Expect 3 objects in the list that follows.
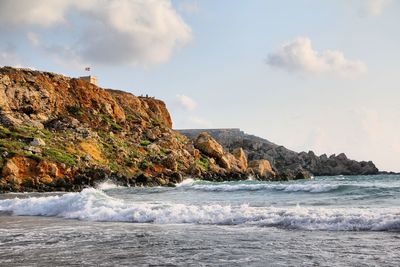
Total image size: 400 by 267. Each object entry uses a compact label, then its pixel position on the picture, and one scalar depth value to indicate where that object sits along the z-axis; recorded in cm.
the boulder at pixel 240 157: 10069
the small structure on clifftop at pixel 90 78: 10784
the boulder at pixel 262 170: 9856
